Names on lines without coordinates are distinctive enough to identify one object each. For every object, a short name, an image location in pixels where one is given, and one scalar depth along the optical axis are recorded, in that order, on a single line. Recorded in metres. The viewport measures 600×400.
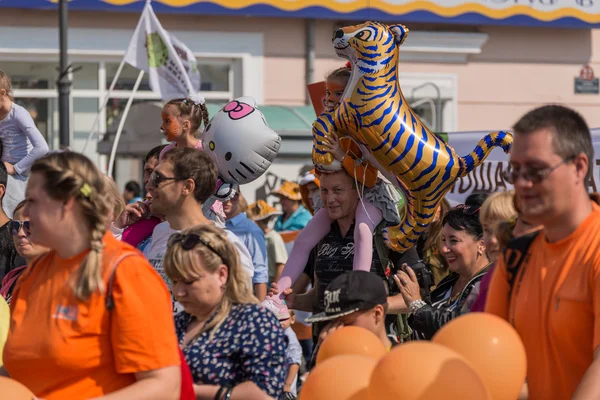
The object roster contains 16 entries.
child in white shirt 13.84
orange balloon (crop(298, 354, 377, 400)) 6.14
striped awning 29.56
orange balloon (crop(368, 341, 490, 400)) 5.61
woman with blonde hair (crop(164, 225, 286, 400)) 7.14
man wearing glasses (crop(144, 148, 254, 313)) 9.21
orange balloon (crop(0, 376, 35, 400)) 5.80
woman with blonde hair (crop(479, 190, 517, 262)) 8.19
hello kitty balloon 10.69
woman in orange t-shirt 5.87
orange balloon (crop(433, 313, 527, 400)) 5.86
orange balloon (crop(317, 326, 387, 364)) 6.83
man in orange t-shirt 5.87
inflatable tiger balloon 10.12
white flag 21.17
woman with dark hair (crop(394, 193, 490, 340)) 8.90
